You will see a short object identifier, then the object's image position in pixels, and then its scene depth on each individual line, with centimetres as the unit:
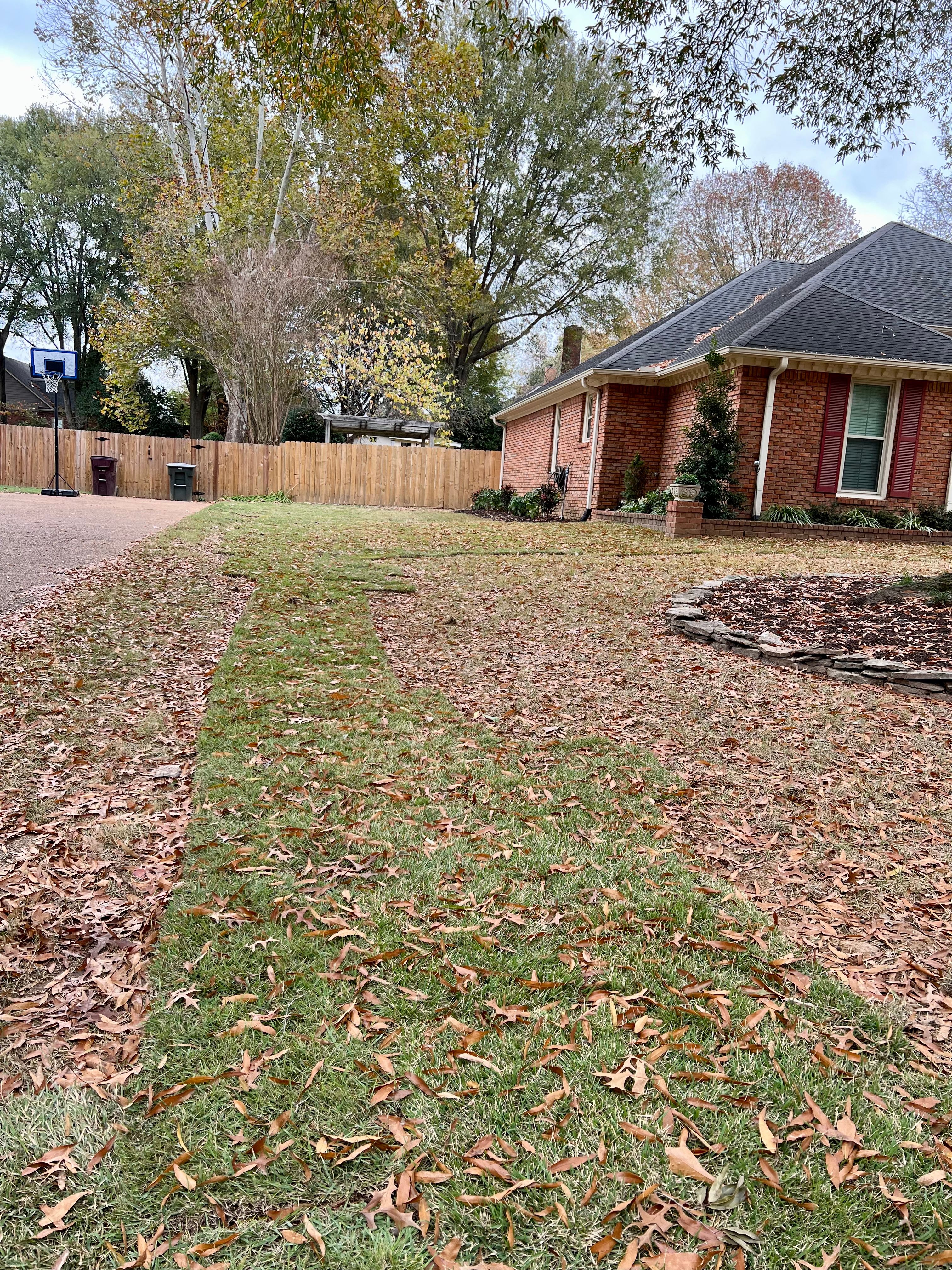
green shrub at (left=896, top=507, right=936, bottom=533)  1327
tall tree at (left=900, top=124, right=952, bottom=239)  2328
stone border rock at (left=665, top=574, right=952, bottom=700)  485
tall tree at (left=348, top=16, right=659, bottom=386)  2522
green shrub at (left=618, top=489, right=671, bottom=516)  1383
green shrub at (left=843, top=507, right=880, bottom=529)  1319
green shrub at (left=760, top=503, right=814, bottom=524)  1321
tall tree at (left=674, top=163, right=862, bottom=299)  2970
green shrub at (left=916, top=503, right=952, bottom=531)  1317
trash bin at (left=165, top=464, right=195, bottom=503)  2159
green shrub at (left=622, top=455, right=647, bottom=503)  1493
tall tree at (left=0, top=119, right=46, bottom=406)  3062
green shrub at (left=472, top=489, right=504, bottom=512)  2130
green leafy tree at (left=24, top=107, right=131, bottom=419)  2911
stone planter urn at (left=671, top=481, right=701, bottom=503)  1262
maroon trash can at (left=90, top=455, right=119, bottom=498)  2189
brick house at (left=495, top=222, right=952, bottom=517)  1296
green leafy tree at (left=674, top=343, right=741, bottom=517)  1252
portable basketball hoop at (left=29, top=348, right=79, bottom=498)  1884
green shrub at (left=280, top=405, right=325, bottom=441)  2812
